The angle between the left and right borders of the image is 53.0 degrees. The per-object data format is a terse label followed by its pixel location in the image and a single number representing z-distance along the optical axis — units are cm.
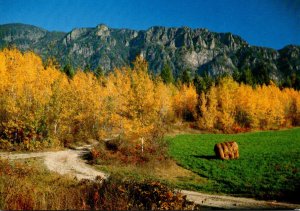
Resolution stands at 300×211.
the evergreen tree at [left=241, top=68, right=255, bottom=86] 9052
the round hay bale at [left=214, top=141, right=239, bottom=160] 2817
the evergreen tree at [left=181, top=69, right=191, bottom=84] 8869
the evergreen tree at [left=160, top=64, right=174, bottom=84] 8607
